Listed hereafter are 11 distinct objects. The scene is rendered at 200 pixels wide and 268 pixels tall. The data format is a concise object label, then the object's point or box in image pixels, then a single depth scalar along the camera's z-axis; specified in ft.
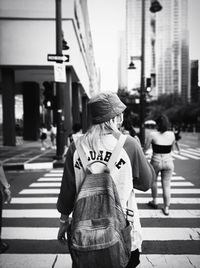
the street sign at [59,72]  37.35
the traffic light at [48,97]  40.04
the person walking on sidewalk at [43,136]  57.25
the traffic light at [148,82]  59.57
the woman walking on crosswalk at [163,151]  16.90
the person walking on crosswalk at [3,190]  11.61
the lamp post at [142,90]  58.85
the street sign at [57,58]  37.22
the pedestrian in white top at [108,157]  6.33
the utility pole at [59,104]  38.63
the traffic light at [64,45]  43.64
